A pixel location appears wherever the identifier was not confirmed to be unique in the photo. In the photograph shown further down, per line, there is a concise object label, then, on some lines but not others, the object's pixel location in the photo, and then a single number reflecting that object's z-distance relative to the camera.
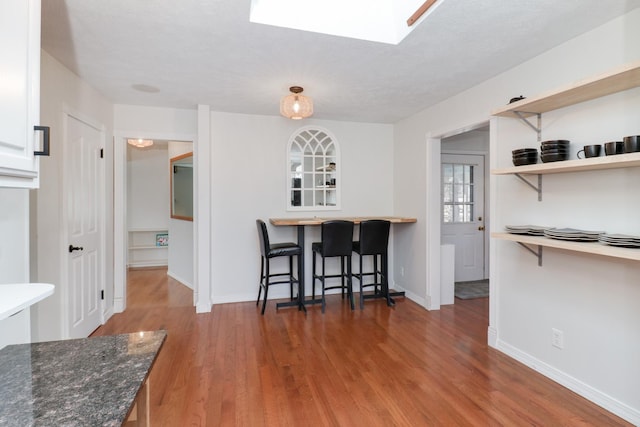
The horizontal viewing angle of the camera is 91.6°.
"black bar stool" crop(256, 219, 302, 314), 3.54
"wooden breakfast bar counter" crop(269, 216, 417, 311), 3.62
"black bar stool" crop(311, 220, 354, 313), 3.56
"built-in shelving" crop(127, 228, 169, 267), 6.01
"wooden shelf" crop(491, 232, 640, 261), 1.58
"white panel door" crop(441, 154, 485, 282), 4.88
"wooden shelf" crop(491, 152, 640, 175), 1.59
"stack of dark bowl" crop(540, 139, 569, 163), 2.04
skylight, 1.98
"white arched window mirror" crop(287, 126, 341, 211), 4.23
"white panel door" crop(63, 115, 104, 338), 2.71
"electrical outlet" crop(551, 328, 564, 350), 2.22
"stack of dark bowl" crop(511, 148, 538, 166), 2.22
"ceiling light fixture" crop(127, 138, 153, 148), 4.44
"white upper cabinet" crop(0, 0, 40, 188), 0.86
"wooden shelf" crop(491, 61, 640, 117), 1.63
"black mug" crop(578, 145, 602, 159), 1.84
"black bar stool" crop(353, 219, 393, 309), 3.67
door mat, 4.26
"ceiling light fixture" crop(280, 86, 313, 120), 2.85
